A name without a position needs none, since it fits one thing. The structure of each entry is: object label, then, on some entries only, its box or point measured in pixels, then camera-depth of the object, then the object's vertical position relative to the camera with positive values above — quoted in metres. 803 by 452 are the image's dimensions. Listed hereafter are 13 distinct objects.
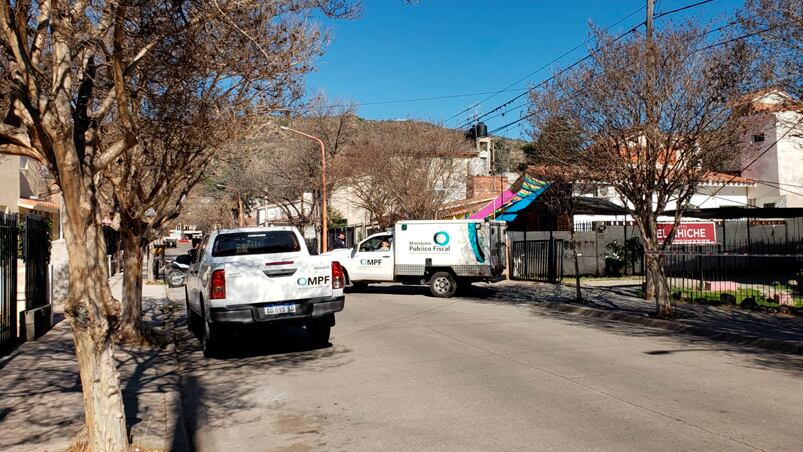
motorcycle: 24.96 -0.71
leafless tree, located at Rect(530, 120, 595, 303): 14.62 +2.23
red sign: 21.94 +0.32
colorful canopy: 26.47 +2.03
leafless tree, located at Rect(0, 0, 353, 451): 4.96 +1.41
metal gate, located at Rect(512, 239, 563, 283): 24.39 -0.50
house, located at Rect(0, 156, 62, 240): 28.08 +3.40
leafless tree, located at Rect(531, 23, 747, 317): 12.92 +2.58
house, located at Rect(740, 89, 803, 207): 32.28 +3.28
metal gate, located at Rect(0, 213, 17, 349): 10.12 -0.30
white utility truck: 20.09 -0.12
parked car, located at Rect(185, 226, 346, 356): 9.79 -0.51
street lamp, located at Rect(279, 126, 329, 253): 30.73 +1.48
